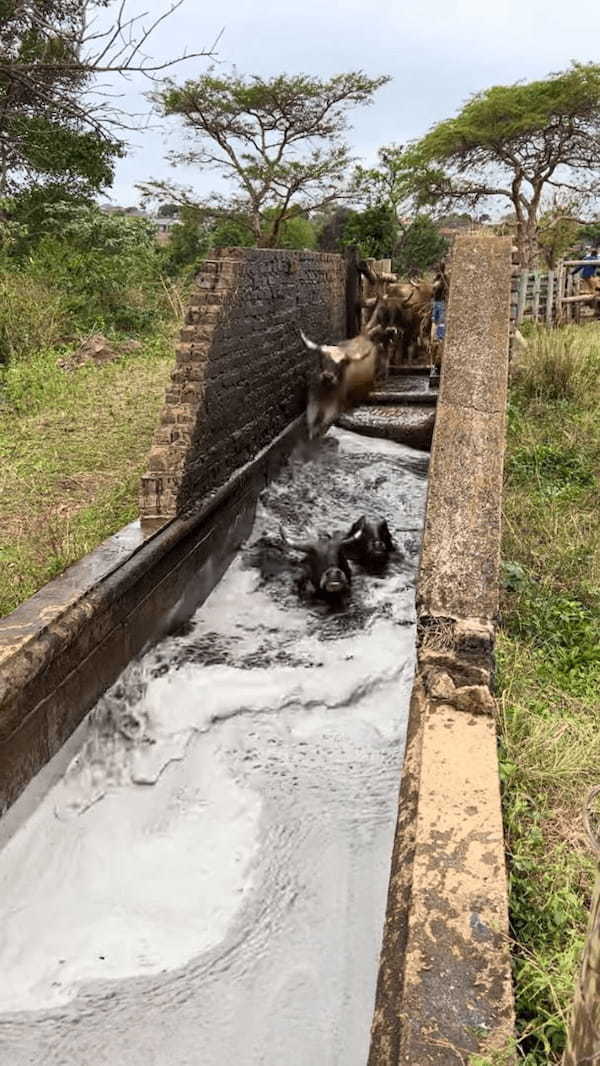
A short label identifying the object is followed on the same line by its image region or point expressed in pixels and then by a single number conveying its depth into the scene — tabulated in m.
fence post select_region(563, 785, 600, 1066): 1.02
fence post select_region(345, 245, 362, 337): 11.13
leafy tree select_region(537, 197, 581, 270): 24.17
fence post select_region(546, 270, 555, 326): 12.46
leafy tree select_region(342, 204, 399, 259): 23.64
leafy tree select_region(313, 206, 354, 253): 27.17
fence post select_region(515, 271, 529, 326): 11.50
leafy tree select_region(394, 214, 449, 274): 25.67
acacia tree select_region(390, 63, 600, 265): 21.12
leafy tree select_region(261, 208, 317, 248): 25.80
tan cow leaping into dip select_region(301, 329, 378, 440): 8.69
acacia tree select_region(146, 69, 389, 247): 21.95
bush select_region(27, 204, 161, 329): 11.70
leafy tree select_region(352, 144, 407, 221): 24.97
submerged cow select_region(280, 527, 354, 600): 5.30
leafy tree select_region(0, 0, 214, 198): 5.42
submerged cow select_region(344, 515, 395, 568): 5.79
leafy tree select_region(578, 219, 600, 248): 32.56
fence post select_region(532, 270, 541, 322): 12.42
